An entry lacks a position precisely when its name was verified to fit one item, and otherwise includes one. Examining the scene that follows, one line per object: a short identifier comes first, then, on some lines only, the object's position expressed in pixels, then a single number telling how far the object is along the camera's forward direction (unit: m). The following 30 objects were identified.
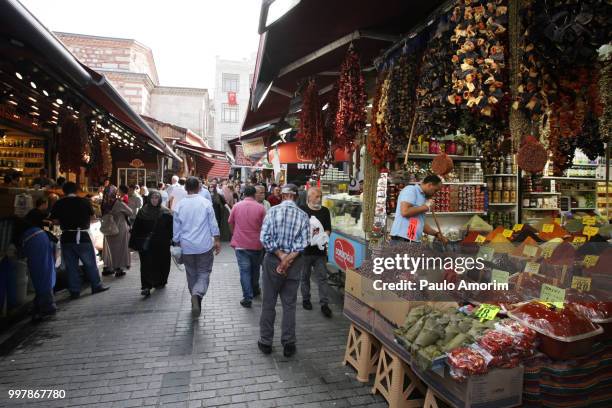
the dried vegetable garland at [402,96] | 3.69
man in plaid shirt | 4.00
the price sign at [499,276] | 3.17
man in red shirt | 5.70
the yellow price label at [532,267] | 3.17
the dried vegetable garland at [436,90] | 2.91
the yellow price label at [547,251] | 3.29
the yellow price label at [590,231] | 3.85
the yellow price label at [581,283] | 2.81
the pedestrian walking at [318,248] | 5.40
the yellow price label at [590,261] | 2.94
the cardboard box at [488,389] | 2.24
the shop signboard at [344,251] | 5.88
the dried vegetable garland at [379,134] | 4.04
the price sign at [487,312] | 2.80
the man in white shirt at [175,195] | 10.04
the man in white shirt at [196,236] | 5.14
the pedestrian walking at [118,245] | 7.29
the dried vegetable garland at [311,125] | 5.71
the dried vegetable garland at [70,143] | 7.18
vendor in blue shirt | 4.54
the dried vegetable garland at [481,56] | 2.33
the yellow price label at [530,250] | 3.39
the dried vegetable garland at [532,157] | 3.70
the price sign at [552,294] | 2.76
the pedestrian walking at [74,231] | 5.80
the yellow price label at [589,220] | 4.14
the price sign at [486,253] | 3.50
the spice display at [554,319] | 2.41
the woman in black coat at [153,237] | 6.21
